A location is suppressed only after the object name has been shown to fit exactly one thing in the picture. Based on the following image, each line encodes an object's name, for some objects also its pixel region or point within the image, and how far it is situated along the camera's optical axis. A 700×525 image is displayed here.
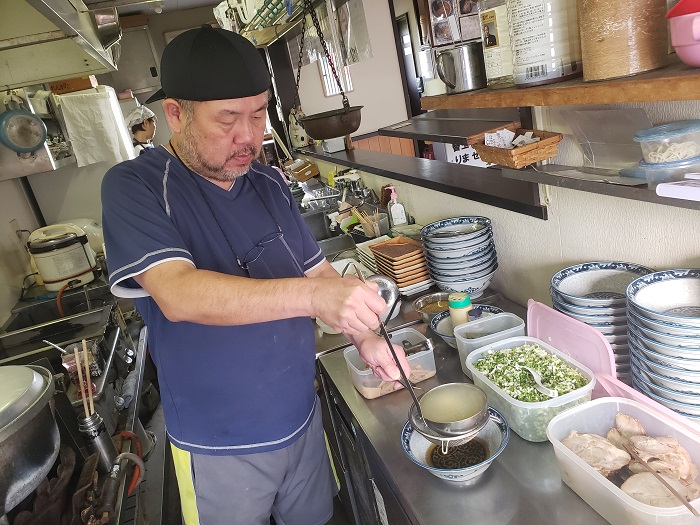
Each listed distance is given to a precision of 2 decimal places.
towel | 4.84
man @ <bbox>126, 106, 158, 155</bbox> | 6.02
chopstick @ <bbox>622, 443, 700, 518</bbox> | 0.89
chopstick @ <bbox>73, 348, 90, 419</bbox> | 2.22
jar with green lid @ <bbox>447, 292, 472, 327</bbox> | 1.78
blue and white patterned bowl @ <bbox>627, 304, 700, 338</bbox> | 1.07
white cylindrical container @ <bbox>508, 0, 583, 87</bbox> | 1.09
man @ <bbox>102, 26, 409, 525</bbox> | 1.19
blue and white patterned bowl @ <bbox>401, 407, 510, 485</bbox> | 1.22
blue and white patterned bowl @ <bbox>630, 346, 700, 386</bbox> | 1.11
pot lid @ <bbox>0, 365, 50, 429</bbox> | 1.60
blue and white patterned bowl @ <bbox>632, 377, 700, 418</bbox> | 1.14
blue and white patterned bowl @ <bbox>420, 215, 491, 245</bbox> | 2.04
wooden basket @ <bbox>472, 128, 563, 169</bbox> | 1.43
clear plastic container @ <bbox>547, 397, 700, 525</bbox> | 0.93
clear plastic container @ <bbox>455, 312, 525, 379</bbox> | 1.61
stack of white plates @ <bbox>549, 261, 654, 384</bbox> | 1.40
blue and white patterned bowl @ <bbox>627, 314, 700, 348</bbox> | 1.08
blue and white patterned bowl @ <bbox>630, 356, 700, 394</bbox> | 1.12
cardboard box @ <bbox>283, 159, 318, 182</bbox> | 5.26
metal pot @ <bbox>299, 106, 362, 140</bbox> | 3.32
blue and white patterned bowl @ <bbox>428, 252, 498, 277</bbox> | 2.09
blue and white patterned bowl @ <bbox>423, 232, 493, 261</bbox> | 2.04
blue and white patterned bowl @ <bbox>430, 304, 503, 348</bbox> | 1.86
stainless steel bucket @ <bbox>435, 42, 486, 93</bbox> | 1.47
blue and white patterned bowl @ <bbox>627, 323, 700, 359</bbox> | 1.09
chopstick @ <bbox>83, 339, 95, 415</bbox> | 2.26
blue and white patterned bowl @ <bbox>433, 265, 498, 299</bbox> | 2.12
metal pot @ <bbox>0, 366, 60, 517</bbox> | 1.59
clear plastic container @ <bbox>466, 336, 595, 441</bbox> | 1.24
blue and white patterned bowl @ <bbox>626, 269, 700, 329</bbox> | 1.25
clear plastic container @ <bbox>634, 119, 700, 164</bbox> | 1.05
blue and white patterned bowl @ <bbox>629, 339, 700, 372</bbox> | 1.09
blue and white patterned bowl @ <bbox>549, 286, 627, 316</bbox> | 1.38
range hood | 2.05
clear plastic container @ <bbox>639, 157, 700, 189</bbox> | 1.05
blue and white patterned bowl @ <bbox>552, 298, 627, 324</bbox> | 1.39
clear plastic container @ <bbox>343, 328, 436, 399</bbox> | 1.68
